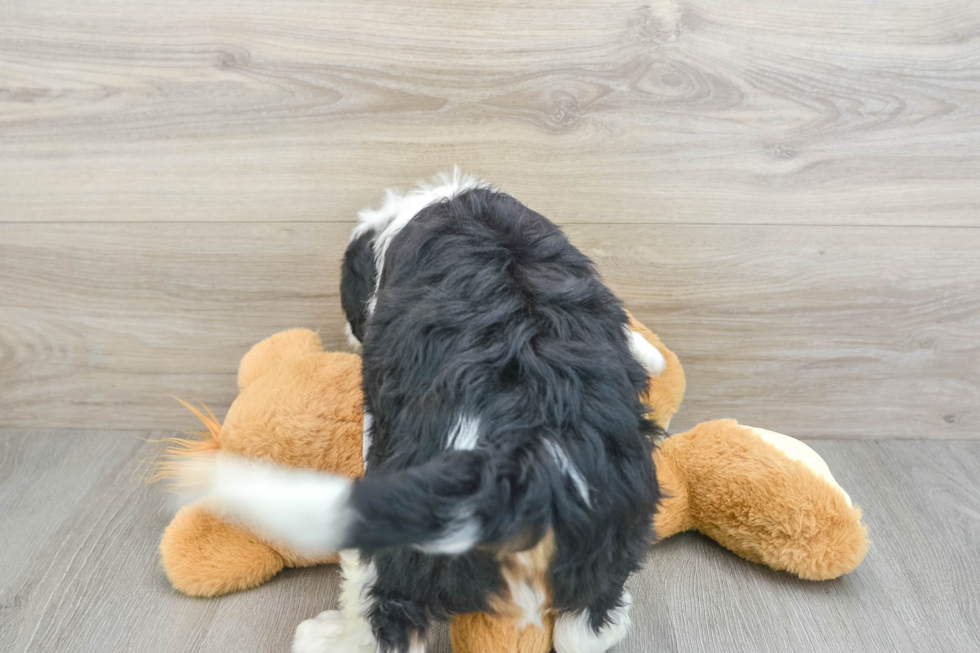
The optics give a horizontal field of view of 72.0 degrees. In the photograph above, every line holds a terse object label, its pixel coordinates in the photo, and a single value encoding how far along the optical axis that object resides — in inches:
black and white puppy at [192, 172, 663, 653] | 22.7
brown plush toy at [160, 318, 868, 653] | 39.6
